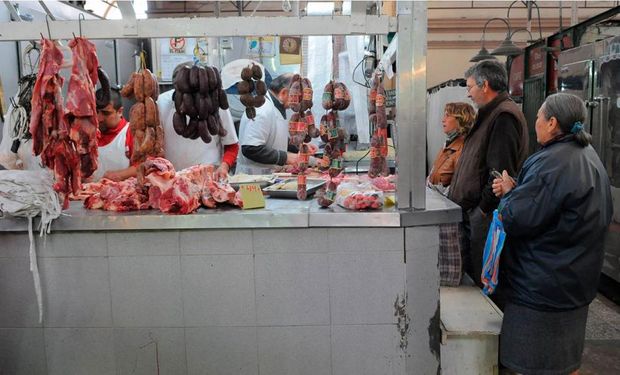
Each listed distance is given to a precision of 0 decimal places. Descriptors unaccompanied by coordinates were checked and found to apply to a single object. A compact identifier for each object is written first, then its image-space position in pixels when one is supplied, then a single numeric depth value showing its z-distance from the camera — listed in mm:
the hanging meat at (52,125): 2701
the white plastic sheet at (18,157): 3316
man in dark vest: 3635
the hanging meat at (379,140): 3068
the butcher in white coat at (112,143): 3992
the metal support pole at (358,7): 2750
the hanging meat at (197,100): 3344
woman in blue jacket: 2729
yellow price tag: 2834
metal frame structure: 2635
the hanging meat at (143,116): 3191
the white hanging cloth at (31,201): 2730
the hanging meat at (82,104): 2715
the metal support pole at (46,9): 2901
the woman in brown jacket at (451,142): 4246
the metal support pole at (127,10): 2693
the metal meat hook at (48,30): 2742
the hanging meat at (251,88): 3768
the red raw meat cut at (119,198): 2885
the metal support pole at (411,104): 2623
